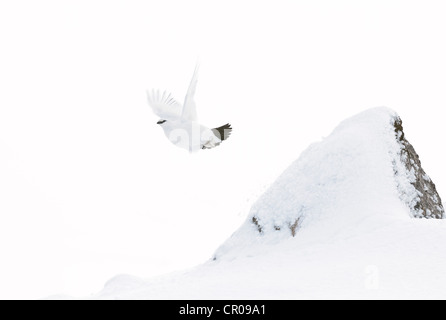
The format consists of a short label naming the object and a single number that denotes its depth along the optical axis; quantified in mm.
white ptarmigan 11164
